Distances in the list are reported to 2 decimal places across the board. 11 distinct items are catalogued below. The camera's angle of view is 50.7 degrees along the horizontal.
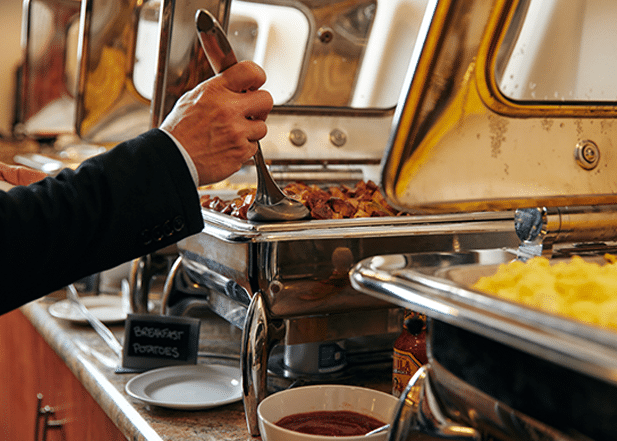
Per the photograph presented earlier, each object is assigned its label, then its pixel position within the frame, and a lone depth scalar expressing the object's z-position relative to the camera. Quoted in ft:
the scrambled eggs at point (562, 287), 1.42
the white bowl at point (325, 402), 2.86
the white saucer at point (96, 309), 5.54
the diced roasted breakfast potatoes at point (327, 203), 3.46
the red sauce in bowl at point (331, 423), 2.76
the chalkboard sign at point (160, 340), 4.14
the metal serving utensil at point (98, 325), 4.81
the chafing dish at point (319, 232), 3.12
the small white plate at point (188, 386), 3.65
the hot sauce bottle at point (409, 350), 2.94
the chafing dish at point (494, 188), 1.46
